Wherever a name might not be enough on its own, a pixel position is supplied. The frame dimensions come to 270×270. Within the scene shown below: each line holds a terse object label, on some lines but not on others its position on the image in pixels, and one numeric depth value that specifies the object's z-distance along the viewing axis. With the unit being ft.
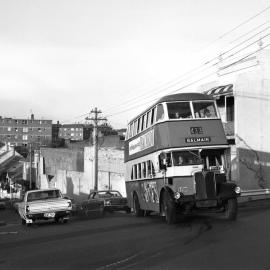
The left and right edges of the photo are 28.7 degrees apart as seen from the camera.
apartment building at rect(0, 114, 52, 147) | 588.50
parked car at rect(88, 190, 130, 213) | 98.22
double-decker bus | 59.00
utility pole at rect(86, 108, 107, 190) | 154.71
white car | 73.82
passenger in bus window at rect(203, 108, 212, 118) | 62.85
